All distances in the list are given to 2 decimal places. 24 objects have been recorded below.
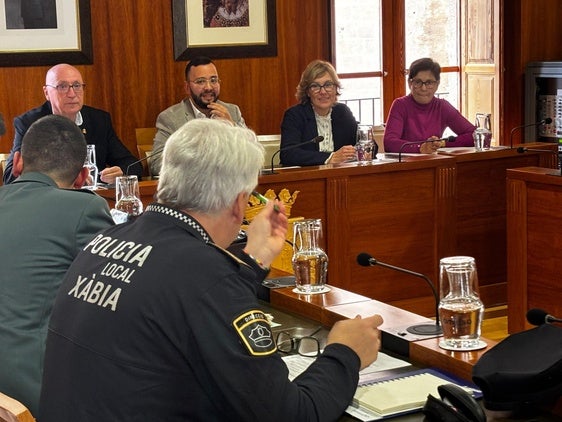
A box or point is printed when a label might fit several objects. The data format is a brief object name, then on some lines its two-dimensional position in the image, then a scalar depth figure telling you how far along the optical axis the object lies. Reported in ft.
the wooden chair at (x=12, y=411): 6.35
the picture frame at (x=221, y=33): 21.93
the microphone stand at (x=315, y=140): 16.72
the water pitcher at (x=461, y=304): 7.68
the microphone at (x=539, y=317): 7.32
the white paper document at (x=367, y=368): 7.66
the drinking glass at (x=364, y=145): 18.16
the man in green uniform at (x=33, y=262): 8.59
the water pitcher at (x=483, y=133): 19.15
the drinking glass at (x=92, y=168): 15.39
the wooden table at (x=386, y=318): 7.52
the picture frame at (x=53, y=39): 20.36
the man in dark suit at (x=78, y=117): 17.94
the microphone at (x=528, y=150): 18.94
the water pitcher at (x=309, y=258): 9.78
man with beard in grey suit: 19.40
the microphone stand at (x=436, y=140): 18.14
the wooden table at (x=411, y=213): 17.24
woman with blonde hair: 19.57
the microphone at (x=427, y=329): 8.15
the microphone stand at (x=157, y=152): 18.17
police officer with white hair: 5.72
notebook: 6.81
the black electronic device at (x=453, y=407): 6.14
